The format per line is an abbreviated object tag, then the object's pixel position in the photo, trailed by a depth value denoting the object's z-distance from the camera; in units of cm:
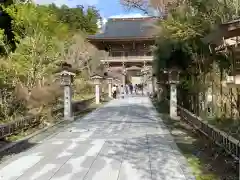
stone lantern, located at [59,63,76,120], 914
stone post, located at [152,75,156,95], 1954
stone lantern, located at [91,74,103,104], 1485
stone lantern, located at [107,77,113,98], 1959
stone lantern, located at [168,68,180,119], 916
